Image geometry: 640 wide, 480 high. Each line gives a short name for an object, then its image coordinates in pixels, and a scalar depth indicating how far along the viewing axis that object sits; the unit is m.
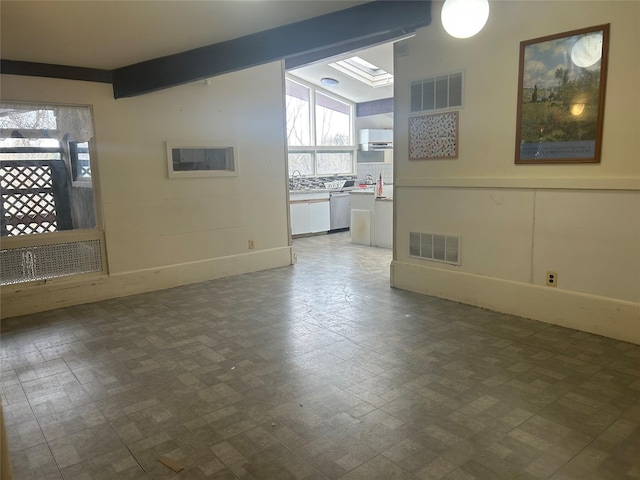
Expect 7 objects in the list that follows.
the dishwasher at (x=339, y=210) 8.95
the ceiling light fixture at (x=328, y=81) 8.73
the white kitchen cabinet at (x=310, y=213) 8.33
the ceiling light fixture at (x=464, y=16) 2.85
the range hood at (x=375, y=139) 9.73
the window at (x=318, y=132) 8.94
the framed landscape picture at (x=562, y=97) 3.27
